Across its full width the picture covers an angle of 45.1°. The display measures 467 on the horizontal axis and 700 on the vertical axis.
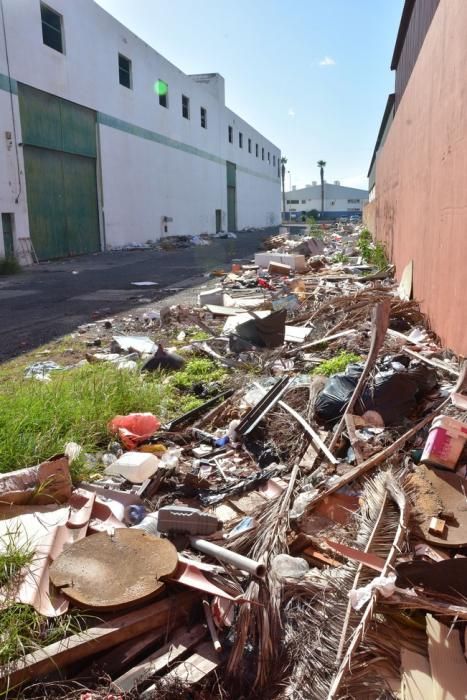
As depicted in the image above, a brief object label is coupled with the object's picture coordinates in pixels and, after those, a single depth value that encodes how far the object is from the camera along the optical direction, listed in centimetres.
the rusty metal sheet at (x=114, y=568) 215
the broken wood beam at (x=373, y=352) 348
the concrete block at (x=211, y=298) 894
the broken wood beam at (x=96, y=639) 188
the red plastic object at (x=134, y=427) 385
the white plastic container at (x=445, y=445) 288
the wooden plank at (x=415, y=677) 178
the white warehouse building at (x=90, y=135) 1564
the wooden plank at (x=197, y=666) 194
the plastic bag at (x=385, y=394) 361
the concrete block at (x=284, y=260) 1324
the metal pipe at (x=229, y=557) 219
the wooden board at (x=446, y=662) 176
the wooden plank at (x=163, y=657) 190
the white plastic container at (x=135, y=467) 334
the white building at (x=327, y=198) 8688
